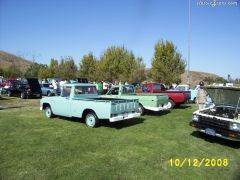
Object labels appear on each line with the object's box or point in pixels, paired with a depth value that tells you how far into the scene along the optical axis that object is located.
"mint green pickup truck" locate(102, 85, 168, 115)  12.21
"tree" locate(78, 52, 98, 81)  46.59
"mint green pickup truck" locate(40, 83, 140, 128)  8.95
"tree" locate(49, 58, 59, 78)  55.47
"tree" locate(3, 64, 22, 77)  64.56
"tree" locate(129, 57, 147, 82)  40.84
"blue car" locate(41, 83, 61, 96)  22.88
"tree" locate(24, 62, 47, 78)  66.46
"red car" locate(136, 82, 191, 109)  14.89
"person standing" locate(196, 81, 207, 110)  12.88
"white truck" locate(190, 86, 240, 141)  7.22
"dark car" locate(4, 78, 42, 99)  20.95
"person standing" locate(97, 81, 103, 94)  21.33
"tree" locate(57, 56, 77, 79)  51.47
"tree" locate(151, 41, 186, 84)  33.22
